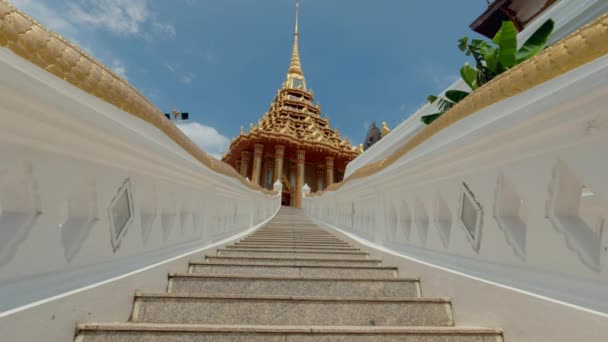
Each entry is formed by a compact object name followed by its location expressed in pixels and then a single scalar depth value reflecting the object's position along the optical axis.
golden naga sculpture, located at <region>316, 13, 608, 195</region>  0.75
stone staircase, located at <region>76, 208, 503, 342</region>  1.19
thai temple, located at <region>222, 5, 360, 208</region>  18.77
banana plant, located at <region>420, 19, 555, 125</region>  3.23
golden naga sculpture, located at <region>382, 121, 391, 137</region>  9.18
